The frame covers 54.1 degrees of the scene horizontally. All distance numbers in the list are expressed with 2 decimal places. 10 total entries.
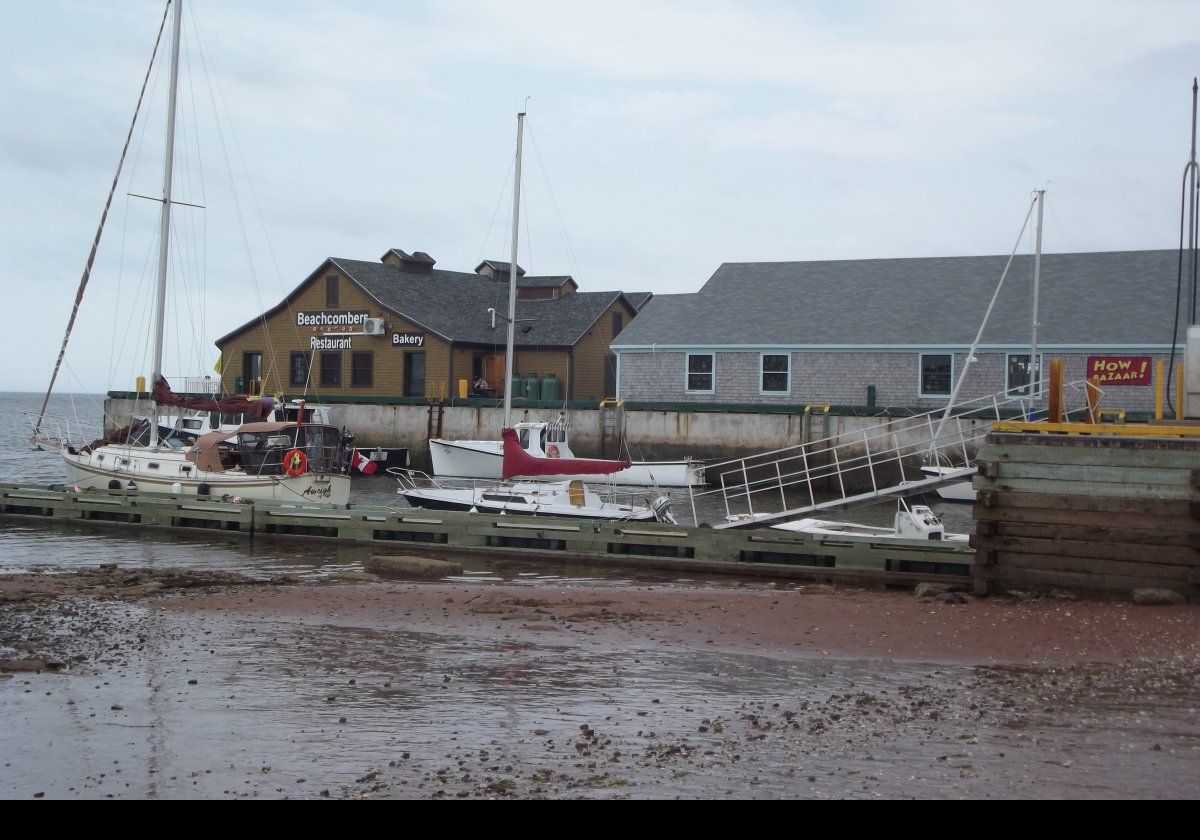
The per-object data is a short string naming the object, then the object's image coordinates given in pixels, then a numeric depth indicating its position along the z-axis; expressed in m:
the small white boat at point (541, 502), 24.80
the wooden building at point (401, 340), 51.03
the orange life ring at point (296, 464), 29.16
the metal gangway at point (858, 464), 35.97
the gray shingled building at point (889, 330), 39.38
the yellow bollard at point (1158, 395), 16.81
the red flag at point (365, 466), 39.94
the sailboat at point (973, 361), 34.47
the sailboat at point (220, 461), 29.17
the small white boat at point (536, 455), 35.16
